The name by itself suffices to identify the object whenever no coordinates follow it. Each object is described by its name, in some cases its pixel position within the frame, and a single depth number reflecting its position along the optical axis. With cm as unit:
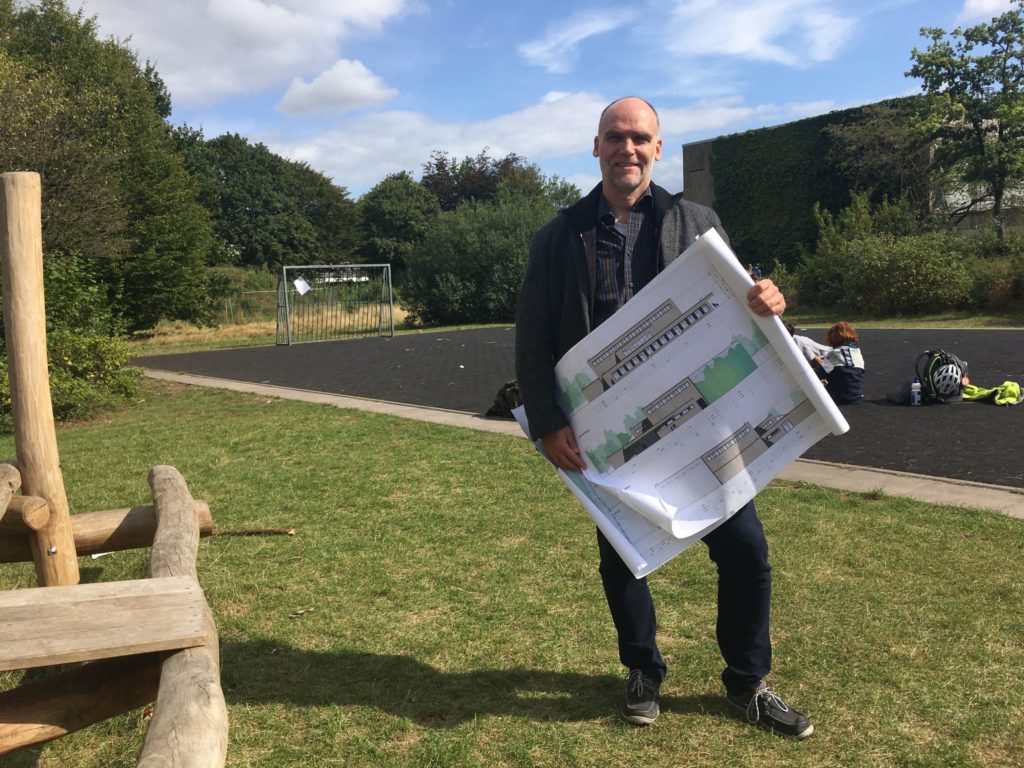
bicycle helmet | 938
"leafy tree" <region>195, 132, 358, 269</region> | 6181
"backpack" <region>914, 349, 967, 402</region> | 939
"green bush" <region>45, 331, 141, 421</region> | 1102
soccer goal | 2714
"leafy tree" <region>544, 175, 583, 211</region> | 5424
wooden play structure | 183
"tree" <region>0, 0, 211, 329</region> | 2488
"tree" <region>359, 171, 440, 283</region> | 6738
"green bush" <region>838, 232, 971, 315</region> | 2378
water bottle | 949
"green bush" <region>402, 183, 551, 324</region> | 3509
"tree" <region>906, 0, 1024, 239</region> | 2792
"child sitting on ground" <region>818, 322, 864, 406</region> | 967
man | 280
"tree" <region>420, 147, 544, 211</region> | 6328
